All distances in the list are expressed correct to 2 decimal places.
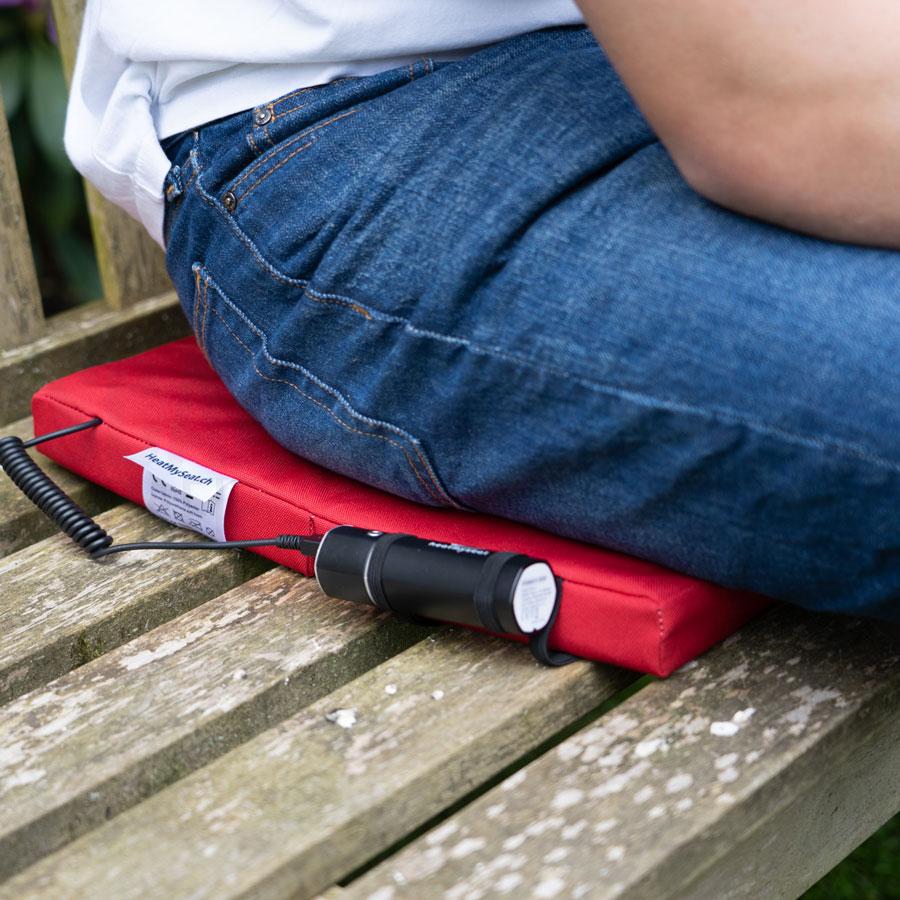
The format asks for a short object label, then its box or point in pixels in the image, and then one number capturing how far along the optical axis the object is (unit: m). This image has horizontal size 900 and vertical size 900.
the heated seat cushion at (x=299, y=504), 1.52
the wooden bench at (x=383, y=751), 1.41
